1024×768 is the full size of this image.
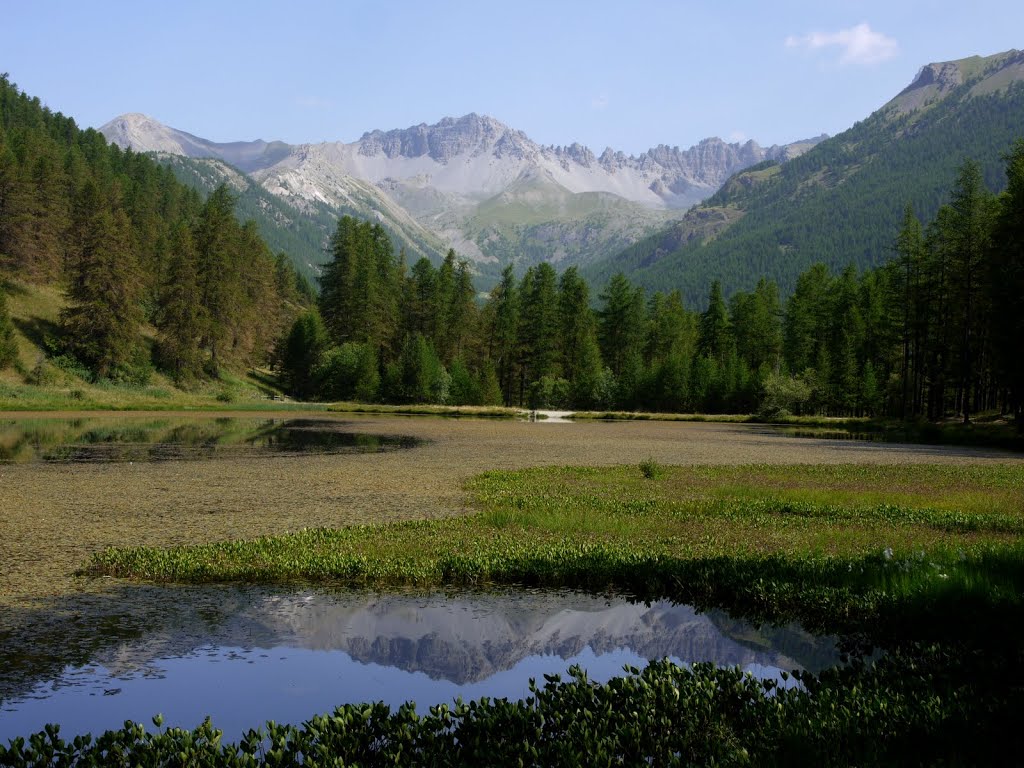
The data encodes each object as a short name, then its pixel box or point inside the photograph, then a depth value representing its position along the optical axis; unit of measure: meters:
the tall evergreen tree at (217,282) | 96.62
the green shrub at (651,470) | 27.98
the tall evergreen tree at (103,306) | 79.81
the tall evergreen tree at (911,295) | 76.25
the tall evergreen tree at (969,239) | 61.31
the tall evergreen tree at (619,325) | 116.44
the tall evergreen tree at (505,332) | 111.50
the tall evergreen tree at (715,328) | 112.25
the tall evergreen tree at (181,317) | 88.94
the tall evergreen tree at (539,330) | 108.81
